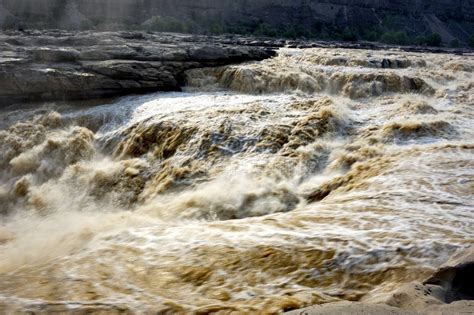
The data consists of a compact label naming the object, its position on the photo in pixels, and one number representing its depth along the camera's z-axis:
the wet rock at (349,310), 2.72
